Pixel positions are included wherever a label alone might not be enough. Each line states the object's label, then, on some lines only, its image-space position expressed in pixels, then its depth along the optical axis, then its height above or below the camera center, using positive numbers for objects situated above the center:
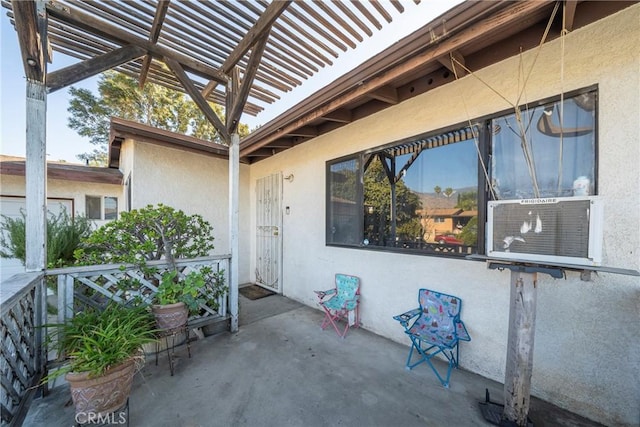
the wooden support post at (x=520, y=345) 1.72 -0.95
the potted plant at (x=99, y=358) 1.62 -1.07
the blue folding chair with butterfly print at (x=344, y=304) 3.36 -1.31
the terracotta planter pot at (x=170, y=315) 2.51 -1.11
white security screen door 5.20 -0.51
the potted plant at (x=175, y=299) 2.53 -1.01
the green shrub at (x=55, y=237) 3.32 -0.42
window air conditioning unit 1.39 -0.12
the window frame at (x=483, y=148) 1.90 +0.63
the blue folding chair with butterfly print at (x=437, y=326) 2.37 -1.22
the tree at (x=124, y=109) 10.40 +4.44
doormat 4.96 -1.77
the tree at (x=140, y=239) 2.72 -0.35
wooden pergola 1.85 +1.61
